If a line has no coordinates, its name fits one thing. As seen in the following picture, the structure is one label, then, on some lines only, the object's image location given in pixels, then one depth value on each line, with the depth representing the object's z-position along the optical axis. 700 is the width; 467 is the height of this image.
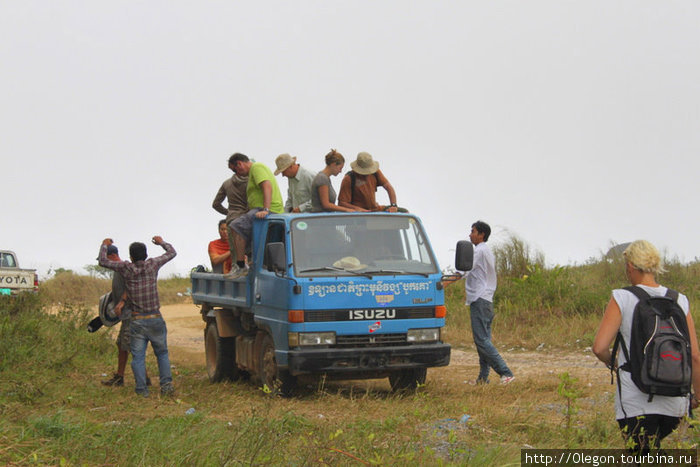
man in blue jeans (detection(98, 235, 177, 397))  11.33
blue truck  10.42
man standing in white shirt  11.44
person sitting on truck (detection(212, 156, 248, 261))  12.53
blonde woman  5.67
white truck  24.76
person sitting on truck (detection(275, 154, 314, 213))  12.54
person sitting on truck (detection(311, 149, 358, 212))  11.73
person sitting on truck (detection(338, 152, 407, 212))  12.07
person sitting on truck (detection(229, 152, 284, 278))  11.83
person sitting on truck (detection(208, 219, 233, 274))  13.58
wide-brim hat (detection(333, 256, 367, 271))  10.77
